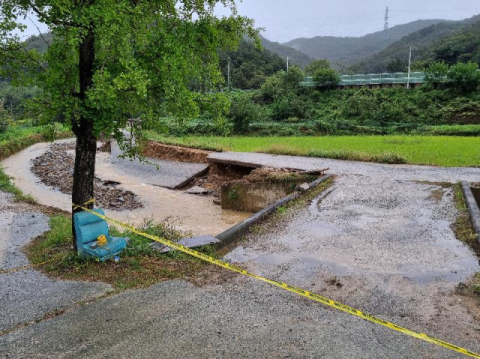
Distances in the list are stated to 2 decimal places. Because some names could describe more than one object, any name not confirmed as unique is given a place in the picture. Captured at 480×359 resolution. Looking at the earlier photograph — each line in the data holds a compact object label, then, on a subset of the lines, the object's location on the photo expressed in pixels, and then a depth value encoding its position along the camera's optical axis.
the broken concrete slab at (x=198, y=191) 15.88
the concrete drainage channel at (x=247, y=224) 7.05
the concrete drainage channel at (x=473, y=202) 7.62
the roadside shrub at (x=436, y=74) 37.06
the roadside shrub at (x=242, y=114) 29.36
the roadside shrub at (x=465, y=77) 35.44
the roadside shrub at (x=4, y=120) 28.48
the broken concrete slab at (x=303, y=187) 11.27
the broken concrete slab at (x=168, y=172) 17.23
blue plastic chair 5.68
